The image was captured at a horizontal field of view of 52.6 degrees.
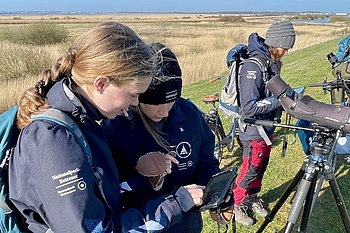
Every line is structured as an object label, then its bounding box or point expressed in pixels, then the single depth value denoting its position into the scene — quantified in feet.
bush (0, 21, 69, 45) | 64.10
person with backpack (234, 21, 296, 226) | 10.89
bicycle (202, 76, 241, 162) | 16.75
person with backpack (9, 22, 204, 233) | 3.79
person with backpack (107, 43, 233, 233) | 5.98
